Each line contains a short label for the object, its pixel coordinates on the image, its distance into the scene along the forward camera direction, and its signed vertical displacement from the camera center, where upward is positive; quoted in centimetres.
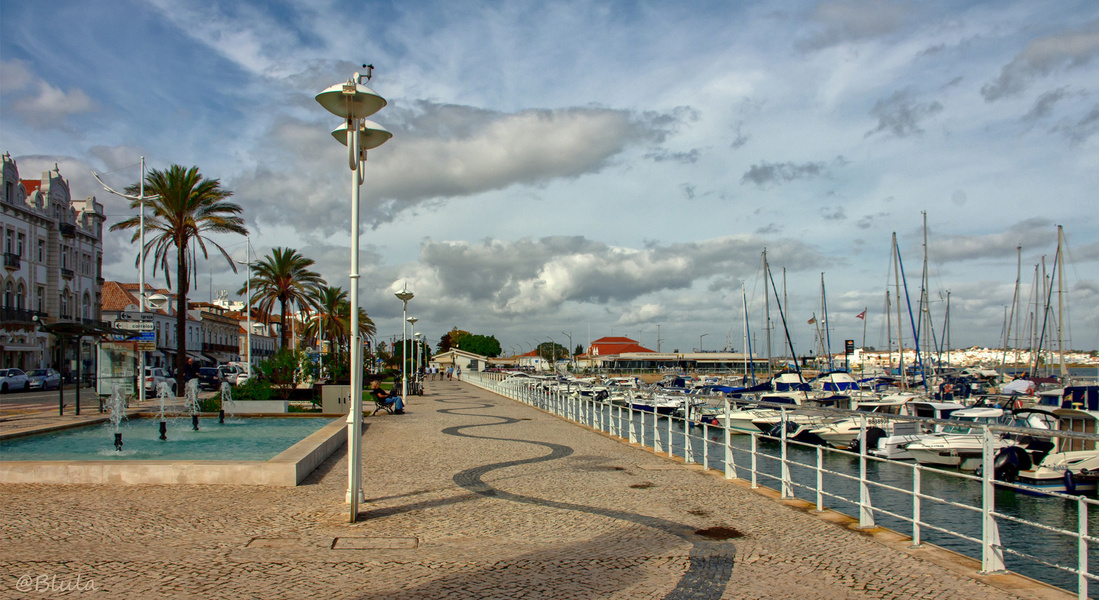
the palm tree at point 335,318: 6341 +169
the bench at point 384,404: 2667 -235
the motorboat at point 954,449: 2391 -370
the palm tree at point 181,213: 3108 +505
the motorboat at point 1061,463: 1906 -348
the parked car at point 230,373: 4993 -252
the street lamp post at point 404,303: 3591 +160
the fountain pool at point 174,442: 1414 -221
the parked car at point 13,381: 3994 -214
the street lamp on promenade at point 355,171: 848 +192
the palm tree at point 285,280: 4669 +349
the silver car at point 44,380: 4229 -224
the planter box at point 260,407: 2339 -212
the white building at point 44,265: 5255 +555
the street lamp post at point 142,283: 2952 +233
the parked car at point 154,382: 3522 -207
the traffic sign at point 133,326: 2622 +43
